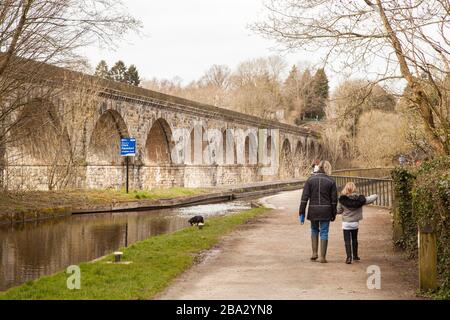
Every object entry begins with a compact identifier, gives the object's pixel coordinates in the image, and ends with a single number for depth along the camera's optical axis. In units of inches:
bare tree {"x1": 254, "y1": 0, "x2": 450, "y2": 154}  340.5
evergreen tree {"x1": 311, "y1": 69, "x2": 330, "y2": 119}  2371.9
